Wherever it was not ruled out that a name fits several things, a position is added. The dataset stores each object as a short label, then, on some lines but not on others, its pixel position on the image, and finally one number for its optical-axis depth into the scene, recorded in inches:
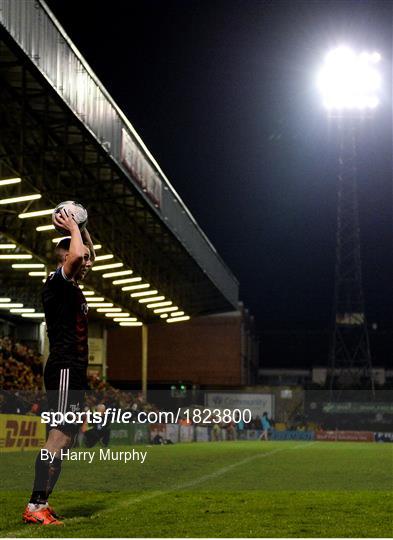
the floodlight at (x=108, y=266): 1625.2
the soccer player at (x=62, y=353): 285.6
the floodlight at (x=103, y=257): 1537.9
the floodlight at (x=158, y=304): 2094.5
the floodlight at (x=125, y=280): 1788.9
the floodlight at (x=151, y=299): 2015.9
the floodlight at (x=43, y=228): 1276.1
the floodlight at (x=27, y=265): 1513.3
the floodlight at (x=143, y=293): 1947.6
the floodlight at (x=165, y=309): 2177.7
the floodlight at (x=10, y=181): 1065.5
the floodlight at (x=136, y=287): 1862.1
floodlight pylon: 2564.0
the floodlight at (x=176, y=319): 2319.5
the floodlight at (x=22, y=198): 1114.3
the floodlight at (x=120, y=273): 1700.8
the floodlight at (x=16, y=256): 1422.2
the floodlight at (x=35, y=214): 1174.7
